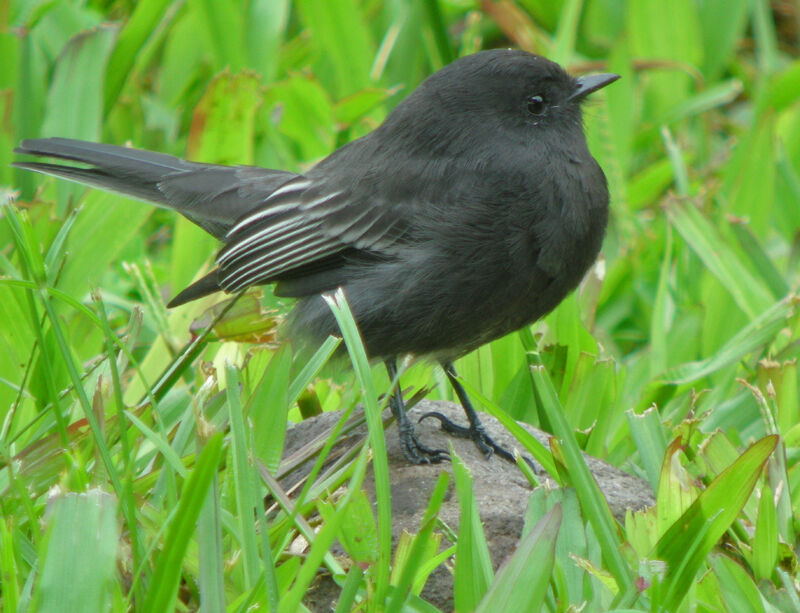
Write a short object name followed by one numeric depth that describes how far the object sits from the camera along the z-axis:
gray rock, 5.11
